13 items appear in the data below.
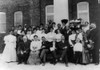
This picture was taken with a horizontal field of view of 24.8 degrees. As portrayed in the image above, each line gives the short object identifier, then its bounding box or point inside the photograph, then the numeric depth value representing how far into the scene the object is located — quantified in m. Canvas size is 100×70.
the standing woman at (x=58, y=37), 11.62
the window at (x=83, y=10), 17.36
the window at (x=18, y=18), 20.42
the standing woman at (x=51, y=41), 11.38
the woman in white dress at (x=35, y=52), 11.55
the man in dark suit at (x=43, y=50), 11.39
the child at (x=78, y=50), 11.06
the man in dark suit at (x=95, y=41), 11.13
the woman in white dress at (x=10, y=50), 12.62
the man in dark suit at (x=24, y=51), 11.87
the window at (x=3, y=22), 21.05
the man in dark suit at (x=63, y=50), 11.13
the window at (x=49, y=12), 18.67
